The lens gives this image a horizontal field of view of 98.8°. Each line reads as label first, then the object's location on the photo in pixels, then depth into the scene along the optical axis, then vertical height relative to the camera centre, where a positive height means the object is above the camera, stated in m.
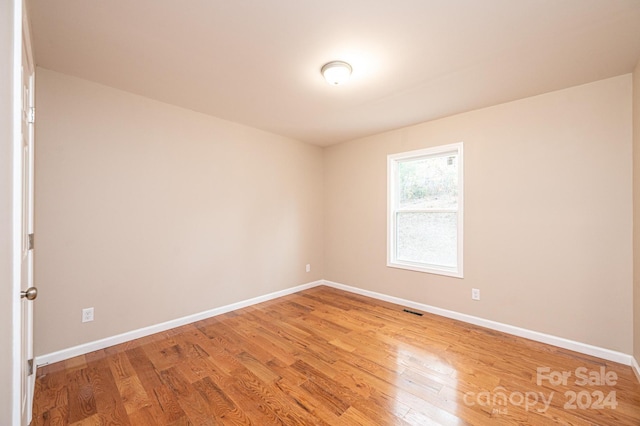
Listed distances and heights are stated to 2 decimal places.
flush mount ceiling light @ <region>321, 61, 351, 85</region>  2.21 +1.16
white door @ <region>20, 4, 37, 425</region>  1.50 -0.02
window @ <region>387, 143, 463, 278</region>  3.40 +0.04
